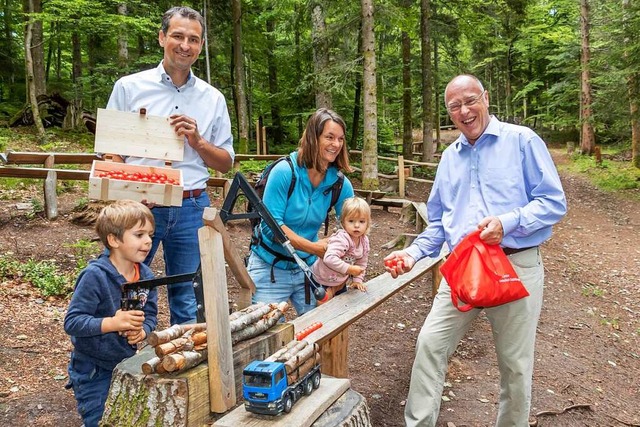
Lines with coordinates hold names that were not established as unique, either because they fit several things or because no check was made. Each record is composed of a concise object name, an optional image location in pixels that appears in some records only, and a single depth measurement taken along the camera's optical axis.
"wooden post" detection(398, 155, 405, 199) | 15.82
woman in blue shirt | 3.68
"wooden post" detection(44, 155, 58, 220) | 8.81
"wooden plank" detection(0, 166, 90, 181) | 8.73
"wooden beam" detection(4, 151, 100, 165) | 9.28
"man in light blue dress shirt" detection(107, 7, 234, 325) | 3.35
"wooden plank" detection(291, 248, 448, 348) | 3.51
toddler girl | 3.99
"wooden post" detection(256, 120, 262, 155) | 19.56
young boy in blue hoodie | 2.82
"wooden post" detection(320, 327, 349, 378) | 4.02
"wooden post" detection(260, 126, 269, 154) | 19.37
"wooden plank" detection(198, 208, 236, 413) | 2.27
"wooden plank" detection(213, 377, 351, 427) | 2.17
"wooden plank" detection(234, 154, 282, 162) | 12.19
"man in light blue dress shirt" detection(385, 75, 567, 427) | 3.25
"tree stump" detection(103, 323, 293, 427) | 2.20
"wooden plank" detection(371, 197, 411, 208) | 12.16
